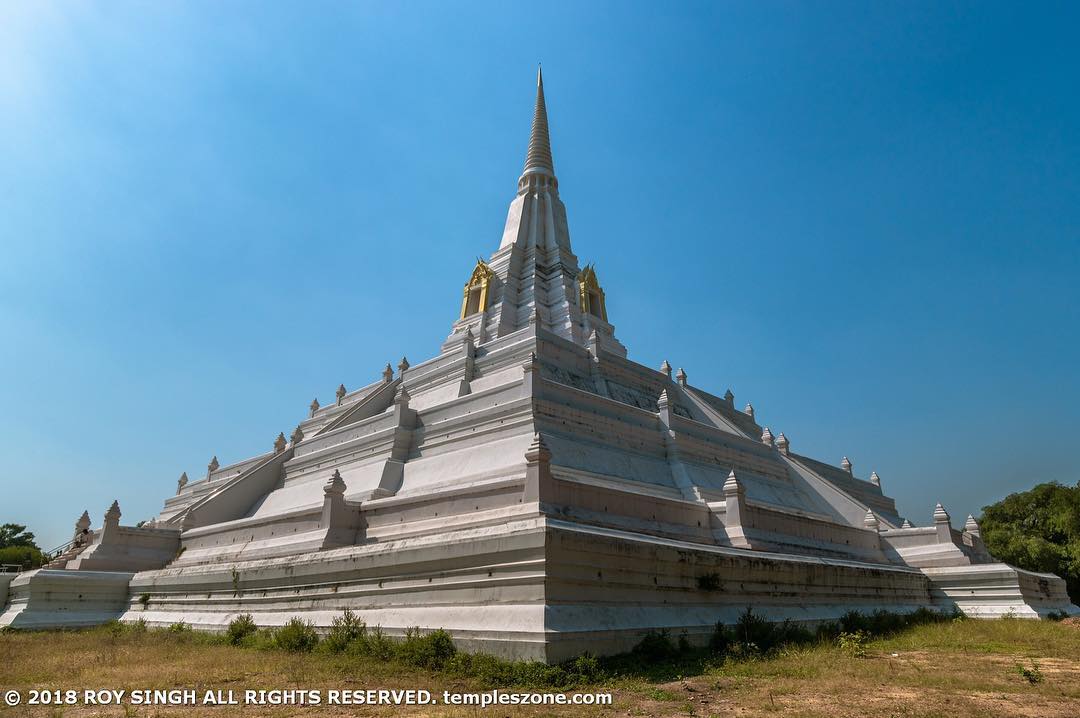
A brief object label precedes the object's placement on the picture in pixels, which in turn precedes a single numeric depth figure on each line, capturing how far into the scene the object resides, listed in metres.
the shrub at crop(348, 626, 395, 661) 12.49
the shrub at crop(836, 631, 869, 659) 13.47
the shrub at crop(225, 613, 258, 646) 15.96
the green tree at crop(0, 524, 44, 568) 47.73
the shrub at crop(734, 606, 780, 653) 14.05
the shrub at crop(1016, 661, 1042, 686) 10.94
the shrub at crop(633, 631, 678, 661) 12.16
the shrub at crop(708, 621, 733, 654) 13.67
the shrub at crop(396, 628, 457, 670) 11.67
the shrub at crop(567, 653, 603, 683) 10.52
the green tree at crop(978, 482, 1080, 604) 36.09
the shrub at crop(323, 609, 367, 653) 13.48
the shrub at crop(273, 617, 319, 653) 14.09
